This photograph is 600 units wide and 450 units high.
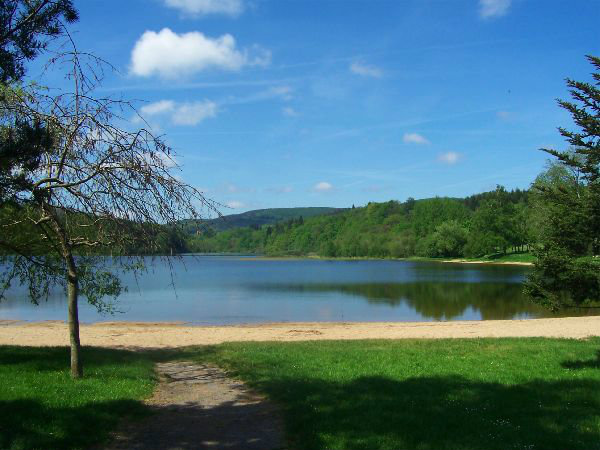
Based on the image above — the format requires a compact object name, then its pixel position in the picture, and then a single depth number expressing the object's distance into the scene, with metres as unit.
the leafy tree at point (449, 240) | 125.00
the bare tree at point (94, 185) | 7.11
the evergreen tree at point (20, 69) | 5.77
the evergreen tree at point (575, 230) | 9.31
